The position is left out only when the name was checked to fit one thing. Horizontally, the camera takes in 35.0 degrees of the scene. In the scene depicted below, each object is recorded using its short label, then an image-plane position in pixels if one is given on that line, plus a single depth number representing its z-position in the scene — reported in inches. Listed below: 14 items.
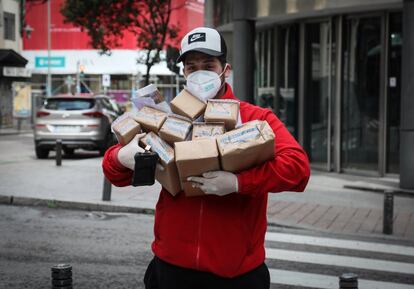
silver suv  691.4
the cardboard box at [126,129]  108.4
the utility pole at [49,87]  1814.7
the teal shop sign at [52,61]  2231.8
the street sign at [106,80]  1587.0
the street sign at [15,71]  1433.3
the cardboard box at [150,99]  112.7
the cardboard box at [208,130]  104.0
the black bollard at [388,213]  326.0
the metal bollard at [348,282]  151.2
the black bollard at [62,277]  140.6
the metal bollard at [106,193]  395.5
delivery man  100.4
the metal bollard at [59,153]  595.5
